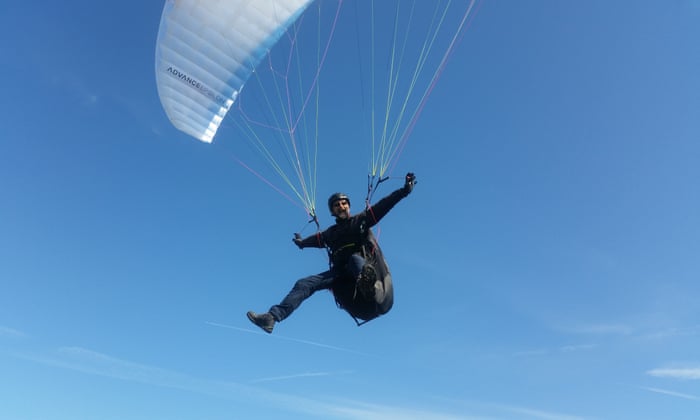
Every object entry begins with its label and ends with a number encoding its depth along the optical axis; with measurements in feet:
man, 19.24
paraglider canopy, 32.17
